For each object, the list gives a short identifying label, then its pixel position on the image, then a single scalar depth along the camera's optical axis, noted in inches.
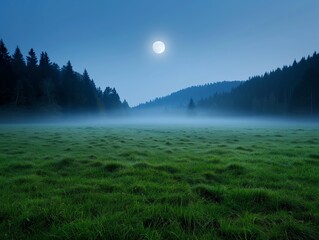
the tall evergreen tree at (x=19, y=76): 2357.3
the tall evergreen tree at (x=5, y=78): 2376.8
